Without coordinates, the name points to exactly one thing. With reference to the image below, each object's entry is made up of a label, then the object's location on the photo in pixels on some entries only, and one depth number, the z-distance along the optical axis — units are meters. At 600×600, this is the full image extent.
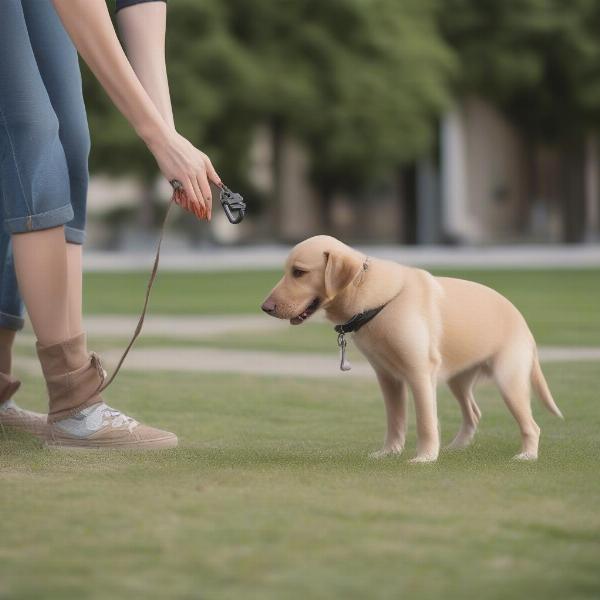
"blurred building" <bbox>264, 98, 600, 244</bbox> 36.06
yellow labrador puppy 5.36
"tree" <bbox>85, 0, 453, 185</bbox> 26.52
